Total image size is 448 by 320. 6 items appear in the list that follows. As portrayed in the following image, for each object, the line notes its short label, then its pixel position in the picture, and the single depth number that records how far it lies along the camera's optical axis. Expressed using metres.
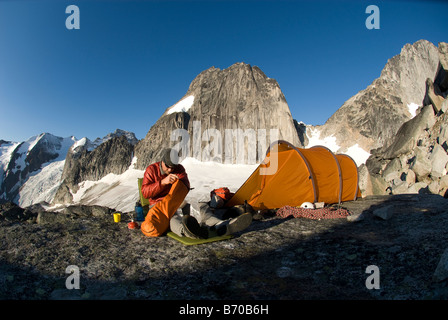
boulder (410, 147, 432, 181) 13.50
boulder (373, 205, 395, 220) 6.13
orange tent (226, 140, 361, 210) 8.91
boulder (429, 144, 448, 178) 12.80
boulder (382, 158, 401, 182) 16.13
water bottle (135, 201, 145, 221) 6.93
